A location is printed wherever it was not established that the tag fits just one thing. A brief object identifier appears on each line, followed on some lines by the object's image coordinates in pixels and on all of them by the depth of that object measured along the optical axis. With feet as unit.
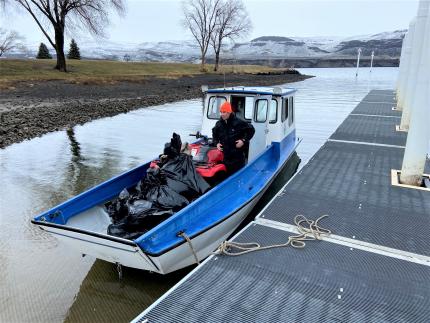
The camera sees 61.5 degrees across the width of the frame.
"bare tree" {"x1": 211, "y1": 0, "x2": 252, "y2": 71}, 200.13
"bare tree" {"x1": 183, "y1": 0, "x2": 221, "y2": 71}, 200.44
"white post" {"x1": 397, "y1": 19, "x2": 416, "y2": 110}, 51.27
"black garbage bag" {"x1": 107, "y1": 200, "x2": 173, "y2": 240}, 15.47
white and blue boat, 13.91
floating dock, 10.65
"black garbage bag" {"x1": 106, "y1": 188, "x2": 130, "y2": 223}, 16.80
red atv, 20.35
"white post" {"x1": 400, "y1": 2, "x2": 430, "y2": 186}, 20.00
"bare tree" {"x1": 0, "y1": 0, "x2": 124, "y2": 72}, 96.73
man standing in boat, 21.07
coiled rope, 13.89
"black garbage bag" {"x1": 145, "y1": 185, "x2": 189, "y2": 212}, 16.29
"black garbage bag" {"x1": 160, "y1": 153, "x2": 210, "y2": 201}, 17.61
